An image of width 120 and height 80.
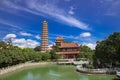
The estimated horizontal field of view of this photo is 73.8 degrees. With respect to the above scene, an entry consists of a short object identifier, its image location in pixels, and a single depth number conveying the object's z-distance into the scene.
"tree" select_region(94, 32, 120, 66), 13.83
